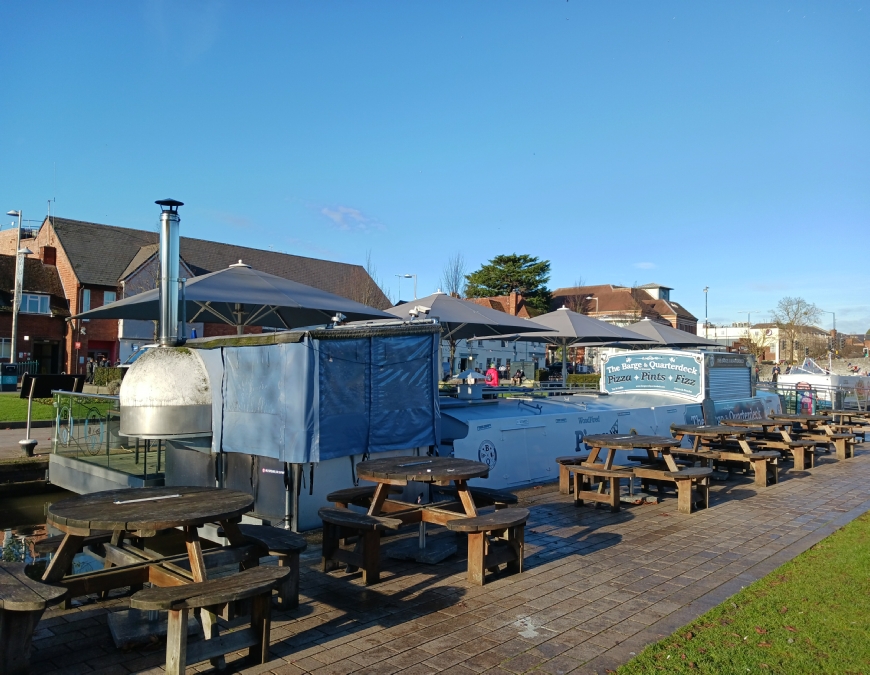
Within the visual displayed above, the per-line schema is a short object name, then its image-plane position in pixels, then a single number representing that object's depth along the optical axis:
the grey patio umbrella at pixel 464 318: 13.68
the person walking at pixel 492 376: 27.74
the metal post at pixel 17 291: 31.50
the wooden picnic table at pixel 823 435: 14.30
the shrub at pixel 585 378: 41.90
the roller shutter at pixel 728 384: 15.86
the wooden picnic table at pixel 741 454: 10.64
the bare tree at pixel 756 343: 73.75
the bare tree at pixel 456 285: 55.31
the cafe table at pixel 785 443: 12.78
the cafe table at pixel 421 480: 5.73
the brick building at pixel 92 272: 38.75
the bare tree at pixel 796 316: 69.75
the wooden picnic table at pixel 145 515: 3.97
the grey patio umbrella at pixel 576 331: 18.12
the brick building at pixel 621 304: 77.94
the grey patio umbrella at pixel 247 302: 10.19
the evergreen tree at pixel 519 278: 66.38
